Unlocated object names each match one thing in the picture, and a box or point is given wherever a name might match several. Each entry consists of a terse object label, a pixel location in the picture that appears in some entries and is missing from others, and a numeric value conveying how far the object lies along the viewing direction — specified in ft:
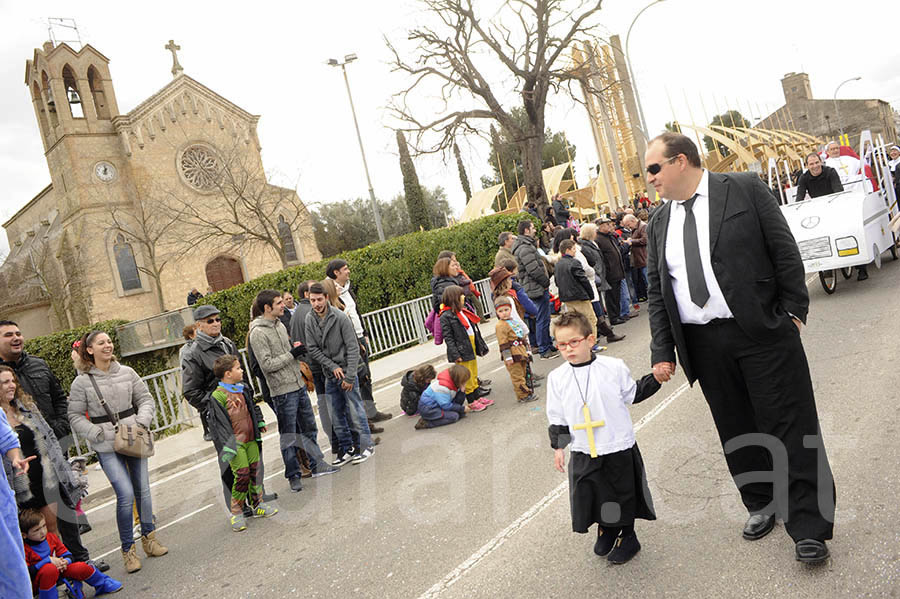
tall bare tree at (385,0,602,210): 75.00
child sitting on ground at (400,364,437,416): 28.50
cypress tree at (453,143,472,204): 162.42
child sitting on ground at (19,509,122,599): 14.46
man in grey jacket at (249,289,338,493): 22.29
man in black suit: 10.84
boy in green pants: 19.42
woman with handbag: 18.28
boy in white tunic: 12.23
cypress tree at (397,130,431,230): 124.26
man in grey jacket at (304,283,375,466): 23.43
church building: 118.11
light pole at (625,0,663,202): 67.41
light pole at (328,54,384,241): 74.95
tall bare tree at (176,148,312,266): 105.81
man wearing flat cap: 21.16
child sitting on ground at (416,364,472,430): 26.17
